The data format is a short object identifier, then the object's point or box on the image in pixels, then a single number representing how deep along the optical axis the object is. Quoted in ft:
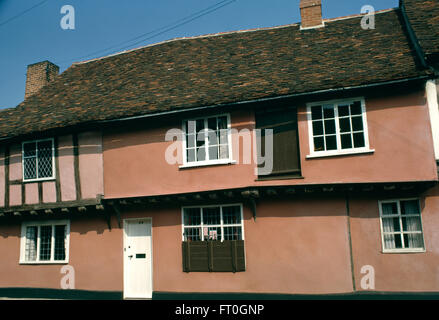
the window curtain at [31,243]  40.73
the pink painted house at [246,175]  29.86
